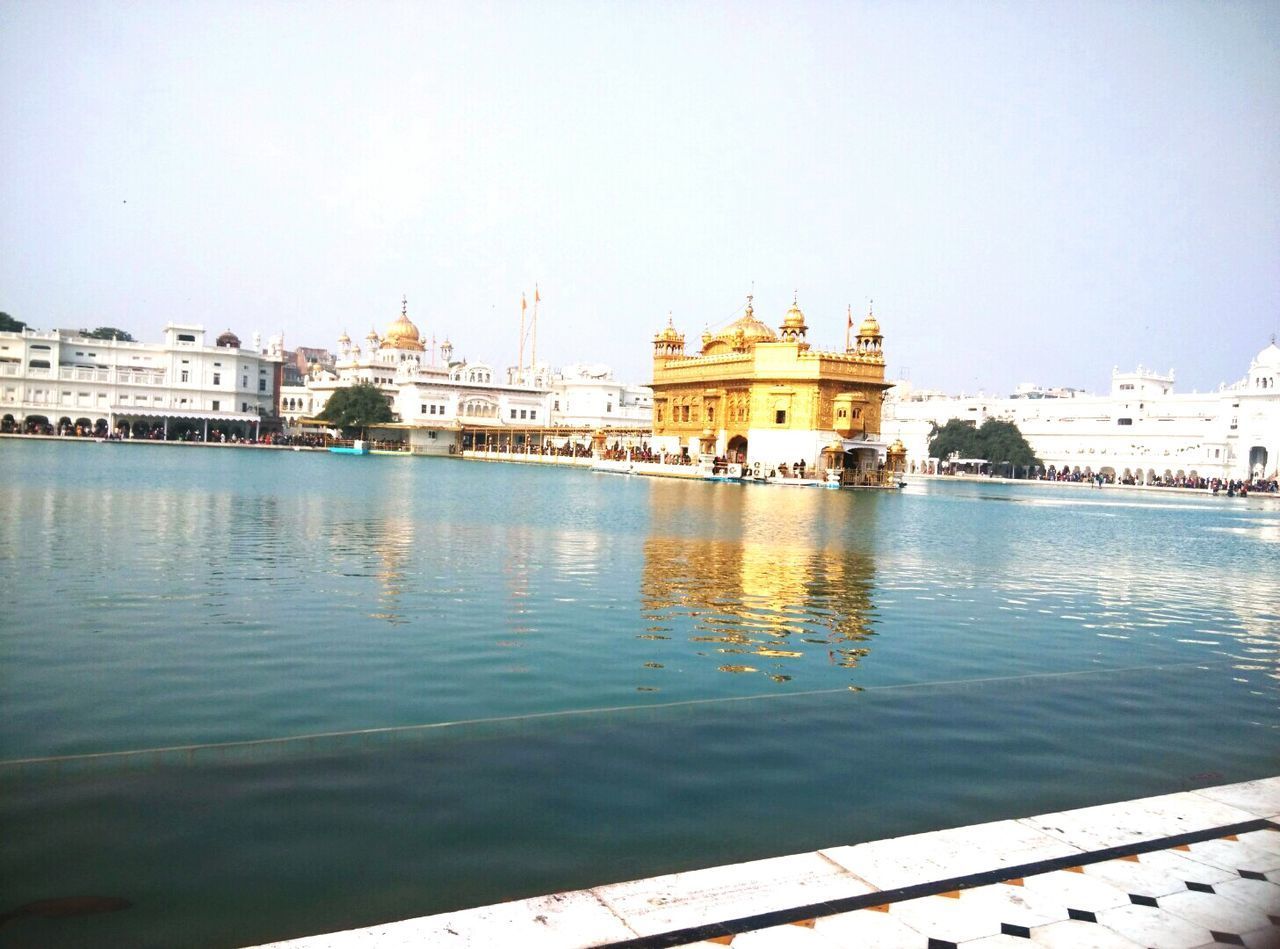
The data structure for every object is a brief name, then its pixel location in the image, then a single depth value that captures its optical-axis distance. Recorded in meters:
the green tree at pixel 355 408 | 78.94
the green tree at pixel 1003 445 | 83.62
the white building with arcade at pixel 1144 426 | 79.19
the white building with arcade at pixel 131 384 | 73.56
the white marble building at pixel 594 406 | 91.69
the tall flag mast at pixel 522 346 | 97.00
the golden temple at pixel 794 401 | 50.16
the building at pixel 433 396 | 84.44
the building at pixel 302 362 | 112.71
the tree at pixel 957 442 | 84.86
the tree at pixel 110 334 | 99.81
